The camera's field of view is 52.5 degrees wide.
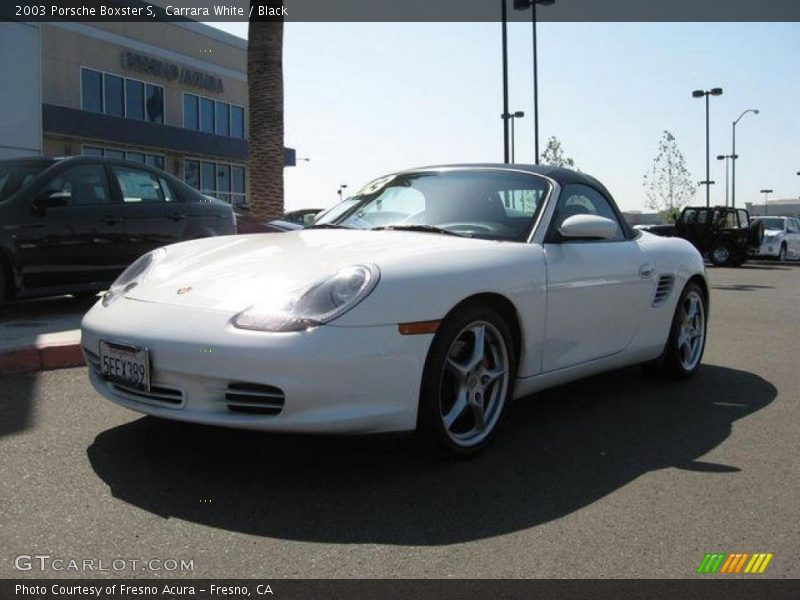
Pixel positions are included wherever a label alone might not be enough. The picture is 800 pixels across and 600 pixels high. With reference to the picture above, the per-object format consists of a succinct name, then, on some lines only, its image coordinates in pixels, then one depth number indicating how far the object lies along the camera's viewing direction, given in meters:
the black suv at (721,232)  23.23
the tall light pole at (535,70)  20.30
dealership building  28.67
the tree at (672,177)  47.62
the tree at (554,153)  46.73
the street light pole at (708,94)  36.66
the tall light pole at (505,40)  18.00
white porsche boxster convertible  3.05
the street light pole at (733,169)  49.12
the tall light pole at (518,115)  40.06
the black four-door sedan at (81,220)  6.59
